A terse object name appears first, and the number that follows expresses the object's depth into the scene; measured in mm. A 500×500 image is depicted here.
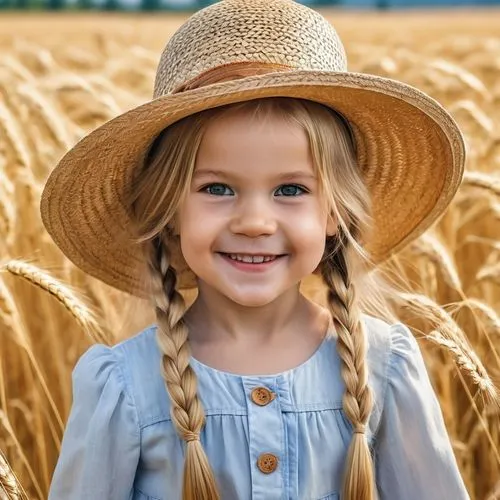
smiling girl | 987
